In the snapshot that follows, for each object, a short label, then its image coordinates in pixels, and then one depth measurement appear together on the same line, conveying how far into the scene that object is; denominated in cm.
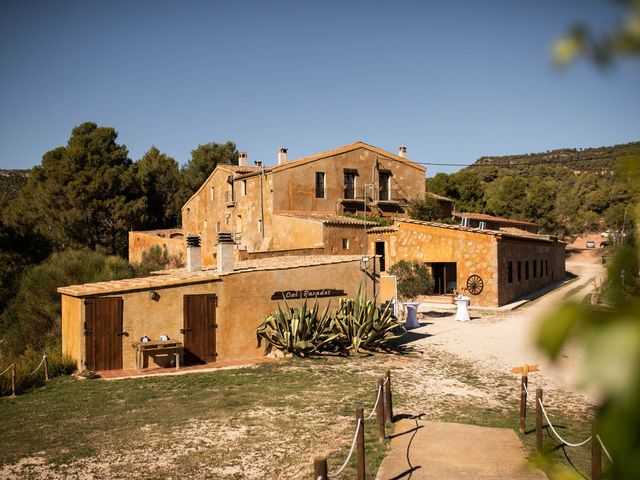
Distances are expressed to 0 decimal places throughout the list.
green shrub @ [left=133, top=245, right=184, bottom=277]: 3400
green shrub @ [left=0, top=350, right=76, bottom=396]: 1347
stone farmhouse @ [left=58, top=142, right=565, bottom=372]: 1540
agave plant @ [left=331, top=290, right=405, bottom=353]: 1672
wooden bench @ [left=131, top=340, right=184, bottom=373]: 1498
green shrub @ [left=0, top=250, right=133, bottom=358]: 2205
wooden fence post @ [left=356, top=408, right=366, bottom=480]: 688
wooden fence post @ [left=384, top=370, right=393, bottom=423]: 958
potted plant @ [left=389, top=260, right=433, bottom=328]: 2661
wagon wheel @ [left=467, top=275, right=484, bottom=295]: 2683
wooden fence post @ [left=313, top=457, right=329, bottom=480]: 549
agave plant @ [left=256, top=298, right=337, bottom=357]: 1605
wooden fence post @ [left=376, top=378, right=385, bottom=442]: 895
